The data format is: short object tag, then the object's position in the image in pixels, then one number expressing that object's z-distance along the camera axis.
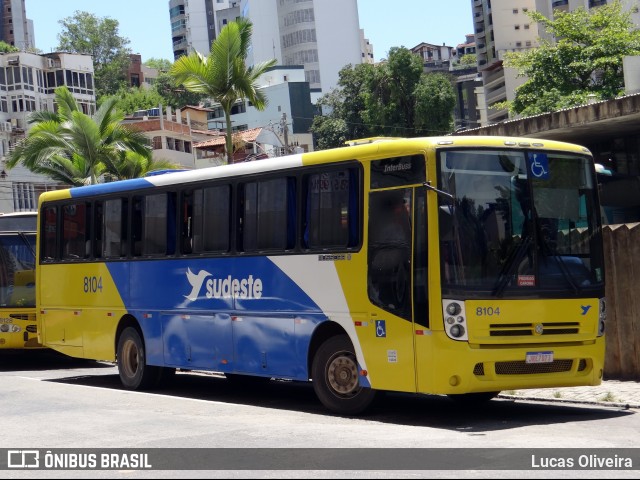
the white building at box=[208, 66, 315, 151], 112.00
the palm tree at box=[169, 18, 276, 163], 27.91
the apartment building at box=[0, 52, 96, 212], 78.94
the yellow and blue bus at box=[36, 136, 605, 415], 11.98
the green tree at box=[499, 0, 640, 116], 51.44
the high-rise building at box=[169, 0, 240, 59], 167.50
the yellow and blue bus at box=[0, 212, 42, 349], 22.97
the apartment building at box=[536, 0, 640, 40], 106.35
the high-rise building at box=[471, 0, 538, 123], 120.88
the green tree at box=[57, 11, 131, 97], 135.88
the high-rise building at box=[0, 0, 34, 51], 168.88
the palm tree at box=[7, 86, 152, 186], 36.34
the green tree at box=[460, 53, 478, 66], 176.38
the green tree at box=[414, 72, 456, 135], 78.50
